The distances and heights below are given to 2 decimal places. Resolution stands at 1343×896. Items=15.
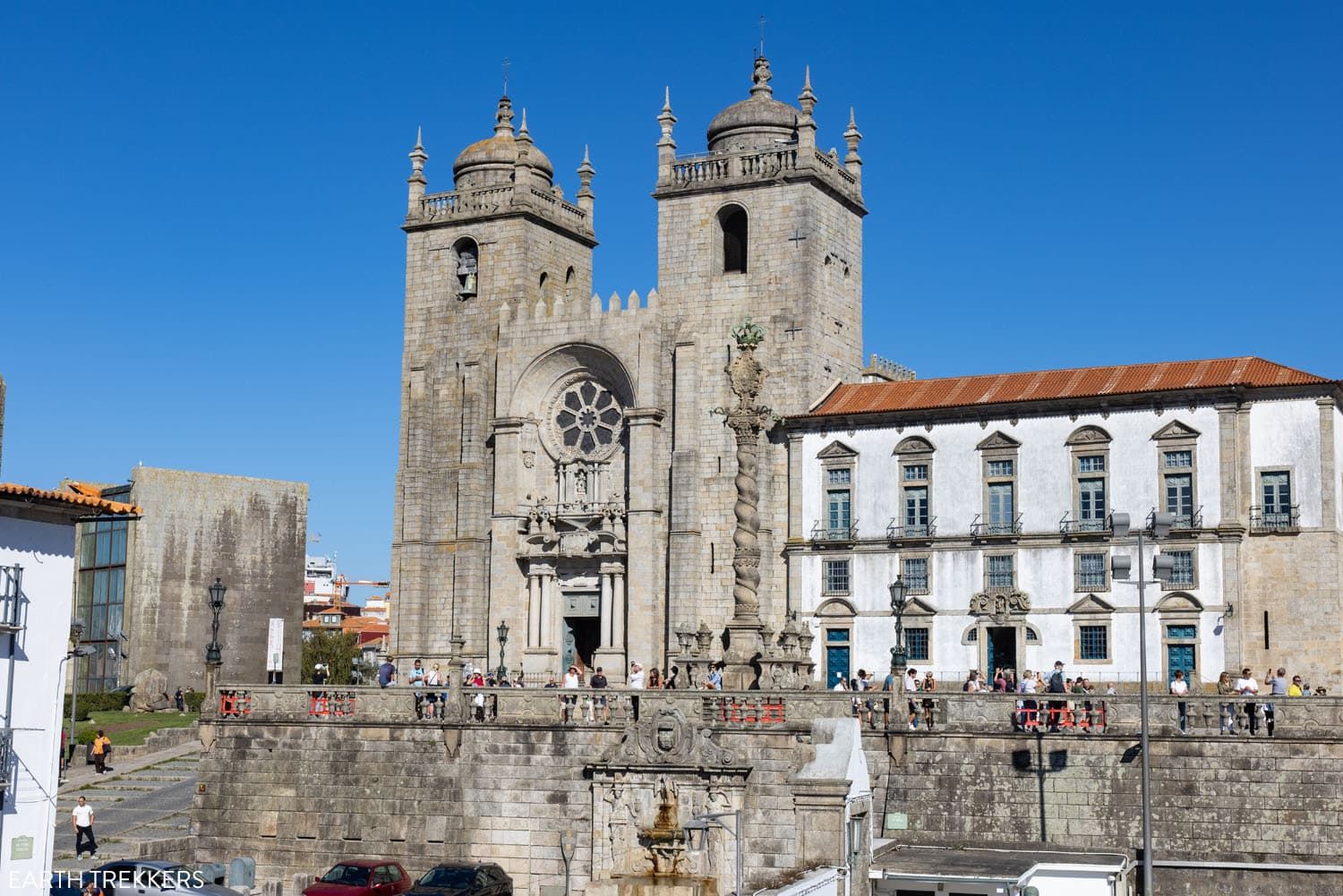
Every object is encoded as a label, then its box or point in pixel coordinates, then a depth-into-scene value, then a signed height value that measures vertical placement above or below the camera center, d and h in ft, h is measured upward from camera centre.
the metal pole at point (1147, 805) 91.56 -6.62
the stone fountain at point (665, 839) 108.78 -10.29
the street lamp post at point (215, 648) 130.00 +1.60
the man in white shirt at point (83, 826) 109.91 -10.13
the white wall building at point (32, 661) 91.81 +0.26
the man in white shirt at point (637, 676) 125.22 -0.05
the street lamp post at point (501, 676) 142.63 -0.21
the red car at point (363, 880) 102.01 -12.61
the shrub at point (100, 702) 173.78 -3.60
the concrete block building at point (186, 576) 201.67 +11.28
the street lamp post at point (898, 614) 121.70 +4.85
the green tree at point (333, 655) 265.13 +2.56
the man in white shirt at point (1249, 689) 108.37 -0.29
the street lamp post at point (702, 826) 88.91 -8.55
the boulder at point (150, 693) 182.48 -2.72
